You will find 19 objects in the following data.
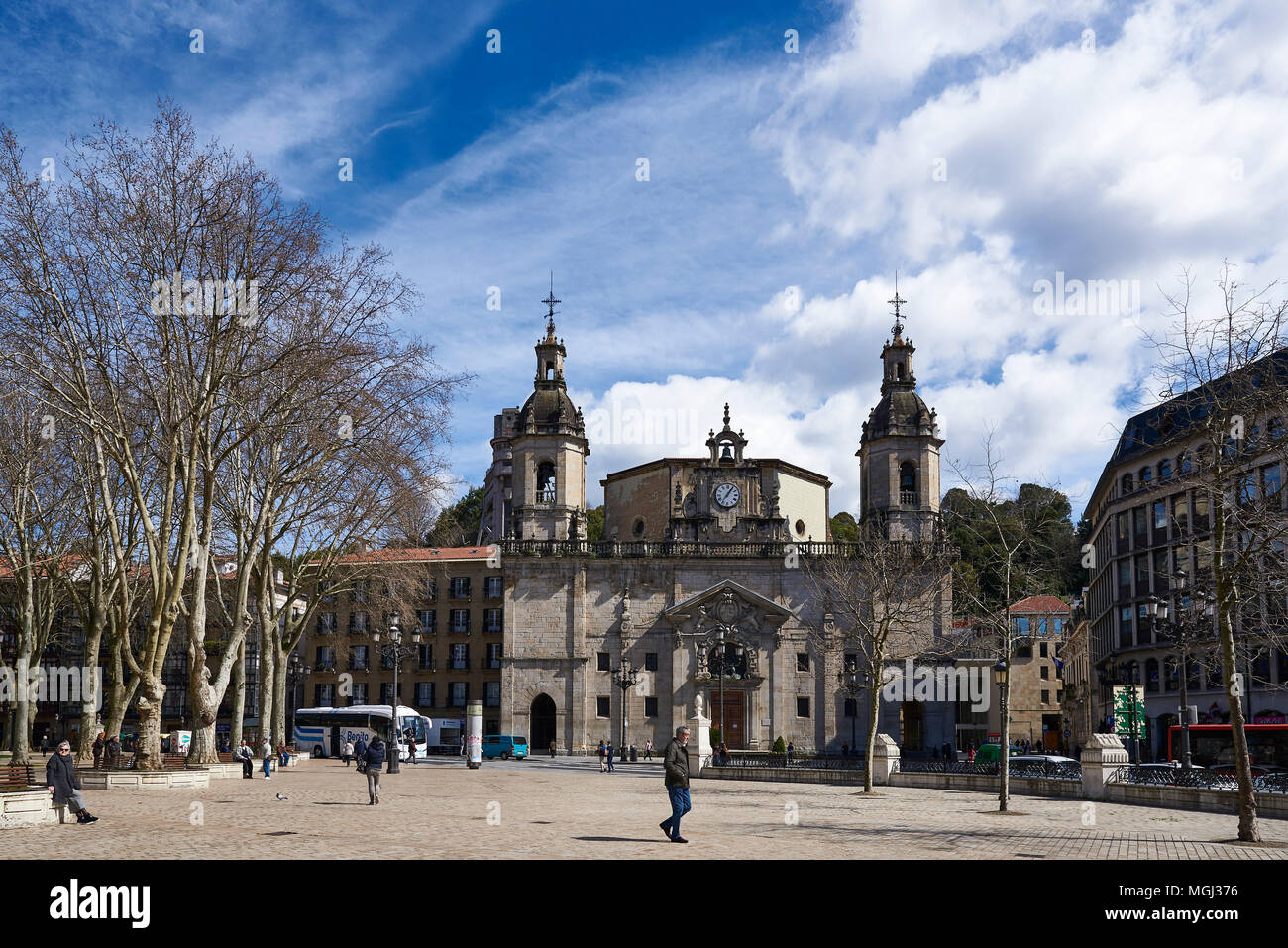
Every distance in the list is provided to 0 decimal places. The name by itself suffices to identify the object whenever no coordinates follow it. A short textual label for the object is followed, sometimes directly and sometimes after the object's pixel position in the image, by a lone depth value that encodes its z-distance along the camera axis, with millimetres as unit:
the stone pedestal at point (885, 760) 34281
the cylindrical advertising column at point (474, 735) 46069
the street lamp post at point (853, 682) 59875
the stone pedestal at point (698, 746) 40188
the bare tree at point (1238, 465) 16875
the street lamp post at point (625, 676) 55750
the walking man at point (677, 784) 15938
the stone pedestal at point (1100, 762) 26672
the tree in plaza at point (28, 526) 32031
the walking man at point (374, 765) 22797
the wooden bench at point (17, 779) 17828
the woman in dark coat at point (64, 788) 17703
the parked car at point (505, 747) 58062
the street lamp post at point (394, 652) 38062
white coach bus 58438
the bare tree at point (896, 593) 52156
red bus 35500
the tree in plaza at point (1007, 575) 24938
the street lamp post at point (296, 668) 57875
